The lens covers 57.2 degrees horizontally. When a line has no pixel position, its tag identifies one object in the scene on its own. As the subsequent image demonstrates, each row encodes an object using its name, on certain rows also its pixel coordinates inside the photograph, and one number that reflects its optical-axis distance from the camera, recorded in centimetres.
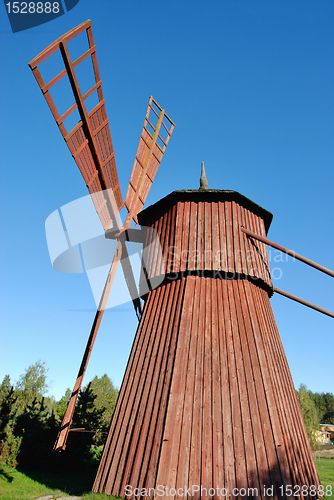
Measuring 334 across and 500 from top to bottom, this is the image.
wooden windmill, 509
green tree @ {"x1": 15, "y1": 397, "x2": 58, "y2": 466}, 1181
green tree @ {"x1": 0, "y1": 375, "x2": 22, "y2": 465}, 1143
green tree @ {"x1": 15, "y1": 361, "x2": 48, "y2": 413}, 2622
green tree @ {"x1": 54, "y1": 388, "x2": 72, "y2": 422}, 2292
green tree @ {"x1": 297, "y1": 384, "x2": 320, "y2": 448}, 2718
